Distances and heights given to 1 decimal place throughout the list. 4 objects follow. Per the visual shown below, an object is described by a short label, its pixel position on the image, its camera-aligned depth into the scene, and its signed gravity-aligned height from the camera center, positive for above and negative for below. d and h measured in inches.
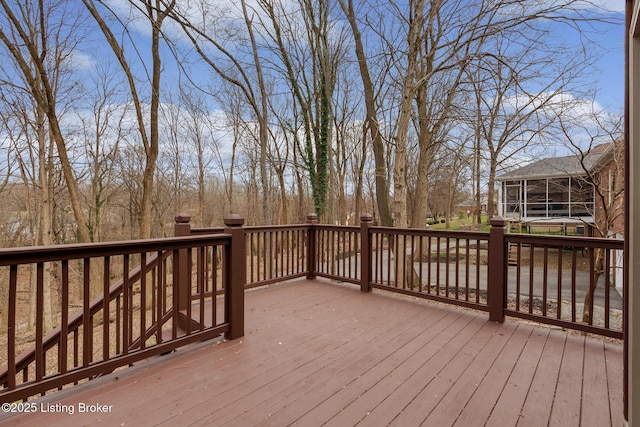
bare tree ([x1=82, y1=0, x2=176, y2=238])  270.4 +87.1
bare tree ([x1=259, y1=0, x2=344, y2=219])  313.6 +163.2
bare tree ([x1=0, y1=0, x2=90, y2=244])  255.2 +141.3
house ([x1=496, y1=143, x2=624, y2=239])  589.9 +42.0
